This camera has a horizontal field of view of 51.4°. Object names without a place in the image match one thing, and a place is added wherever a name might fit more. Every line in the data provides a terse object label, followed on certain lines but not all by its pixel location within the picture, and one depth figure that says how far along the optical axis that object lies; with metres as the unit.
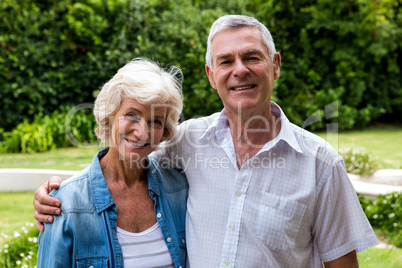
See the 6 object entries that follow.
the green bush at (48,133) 8.21
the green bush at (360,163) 6.21
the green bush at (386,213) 4.57
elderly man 2.00
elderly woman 1.95
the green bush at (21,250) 3.62
